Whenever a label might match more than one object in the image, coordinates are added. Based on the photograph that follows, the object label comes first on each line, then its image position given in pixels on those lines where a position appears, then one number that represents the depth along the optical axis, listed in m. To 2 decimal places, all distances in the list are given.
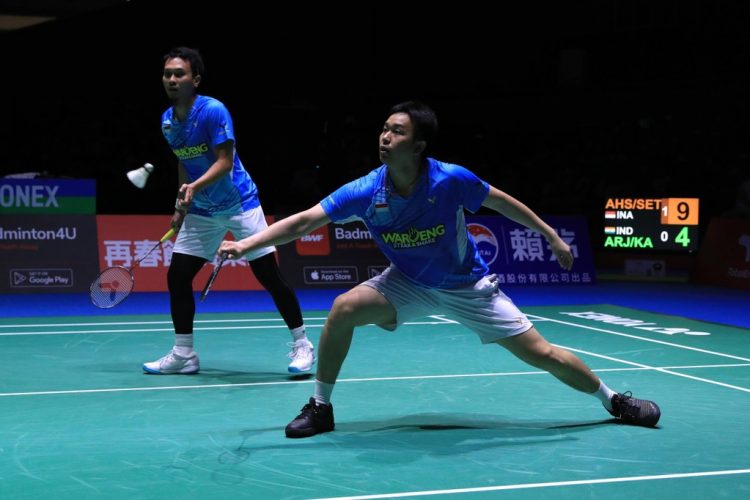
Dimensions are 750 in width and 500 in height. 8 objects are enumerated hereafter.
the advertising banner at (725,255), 12.85
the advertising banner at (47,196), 10.85
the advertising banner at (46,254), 10.77
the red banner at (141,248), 11.15
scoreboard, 12.47
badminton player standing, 6.00
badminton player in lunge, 4.53
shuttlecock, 6.35
